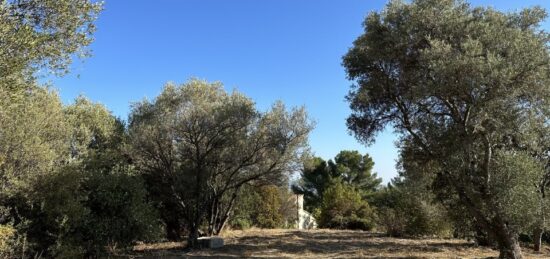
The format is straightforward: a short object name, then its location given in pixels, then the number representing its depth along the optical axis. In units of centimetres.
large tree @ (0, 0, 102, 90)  709
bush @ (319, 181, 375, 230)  2677
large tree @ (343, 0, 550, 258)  957
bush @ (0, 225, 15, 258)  945
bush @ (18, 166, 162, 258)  1159
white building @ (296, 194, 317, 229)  3484
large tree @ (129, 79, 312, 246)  1508
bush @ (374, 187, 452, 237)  1791
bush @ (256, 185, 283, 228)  2642
